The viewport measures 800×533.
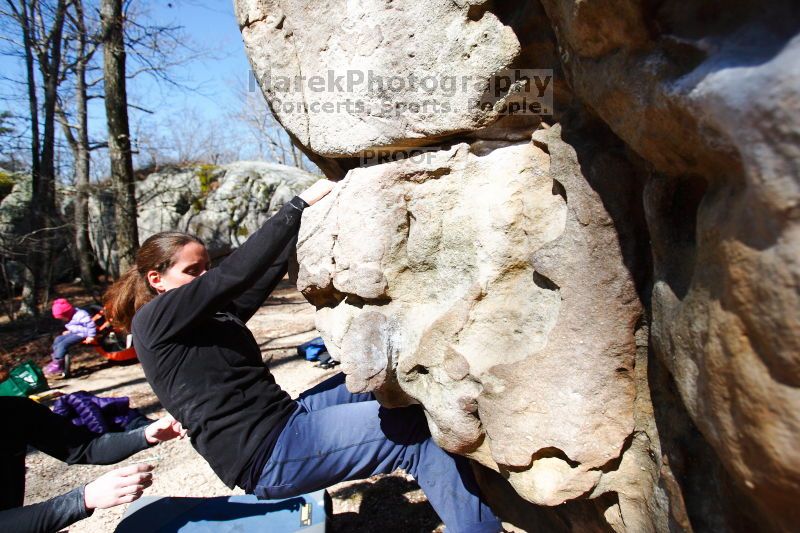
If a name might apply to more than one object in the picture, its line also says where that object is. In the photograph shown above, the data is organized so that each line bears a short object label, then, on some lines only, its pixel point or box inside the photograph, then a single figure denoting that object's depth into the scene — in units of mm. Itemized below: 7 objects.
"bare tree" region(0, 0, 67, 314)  7492
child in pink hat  5500
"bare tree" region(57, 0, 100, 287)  7855
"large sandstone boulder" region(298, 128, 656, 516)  1274
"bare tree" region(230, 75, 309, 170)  19562
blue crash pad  2127
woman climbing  1680
